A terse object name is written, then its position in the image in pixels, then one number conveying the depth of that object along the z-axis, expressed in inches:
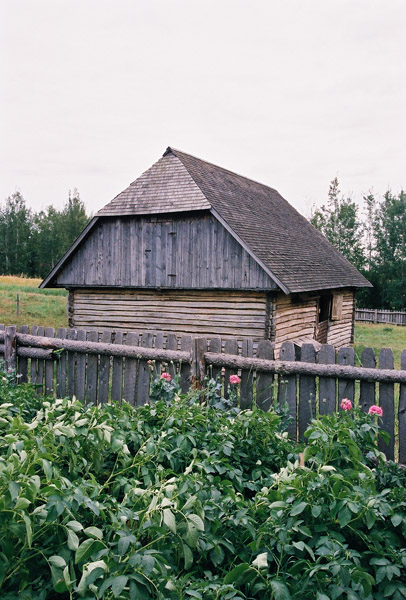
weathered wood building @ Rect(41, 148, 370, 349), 507.5
